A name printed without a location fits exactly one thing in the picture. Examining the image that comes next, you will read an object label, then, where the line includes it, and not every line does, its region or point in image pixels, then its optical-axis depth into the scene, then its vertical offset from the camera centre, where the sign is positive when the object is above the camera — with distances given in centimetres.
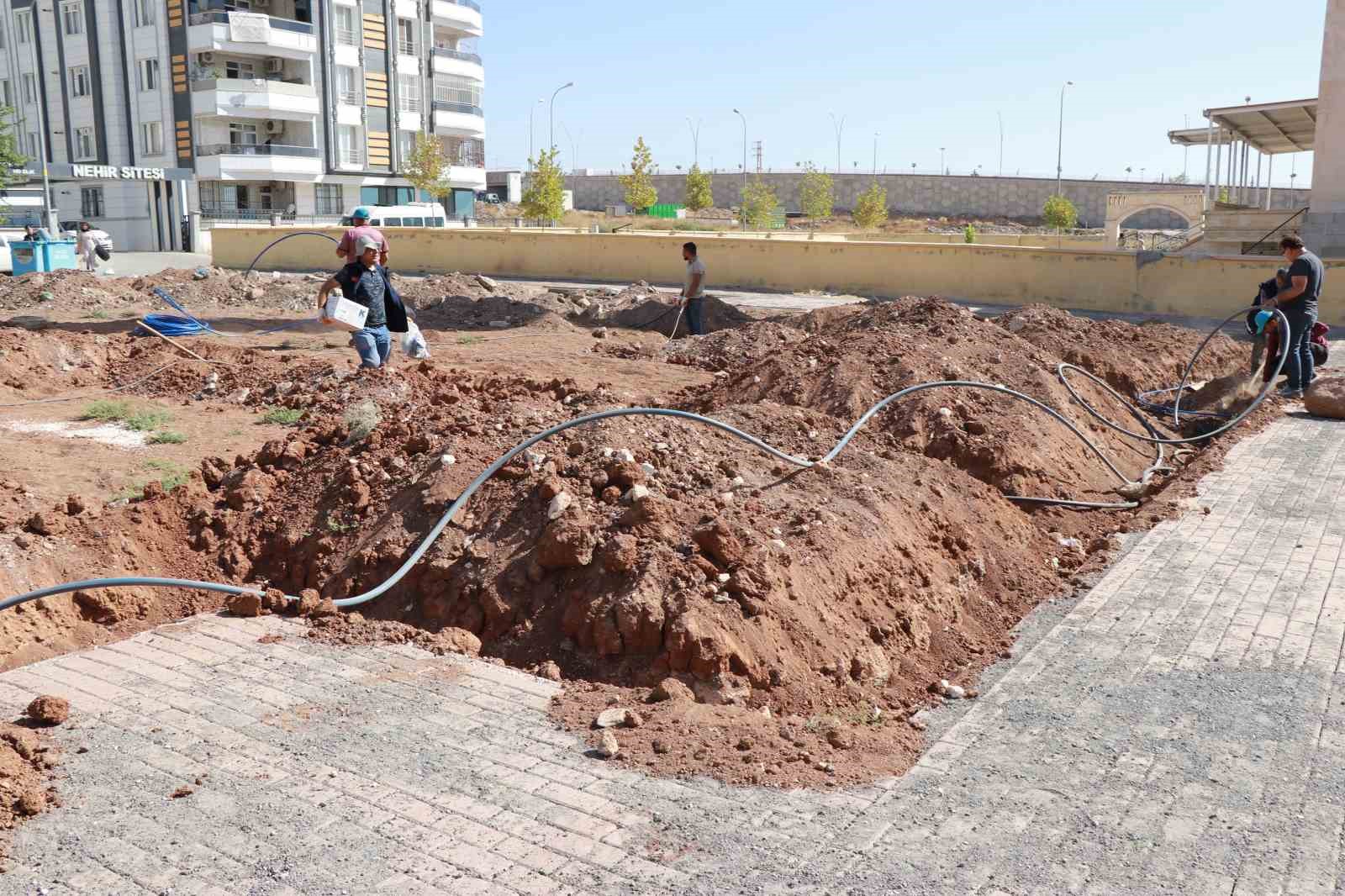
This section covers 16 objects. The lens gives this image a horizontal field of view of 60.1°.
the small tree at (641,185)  6069 +298
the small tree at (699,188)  7781 +342
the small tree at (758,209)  6688 +176
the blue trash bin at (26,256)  2608 -38
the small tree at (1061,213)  7369 +177
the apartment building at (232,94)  5072 +658
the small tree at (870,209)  6231 +165
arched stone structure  4309 +140
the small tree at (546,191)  5272 +220
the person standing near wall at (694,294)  1627 -76
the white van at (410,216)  4256 +94
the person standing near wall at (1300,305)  1171 -65
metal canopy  2880 +311
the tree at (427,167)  5350 +332
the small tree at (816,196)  6550 +259
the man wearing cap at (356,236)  1041 +2
